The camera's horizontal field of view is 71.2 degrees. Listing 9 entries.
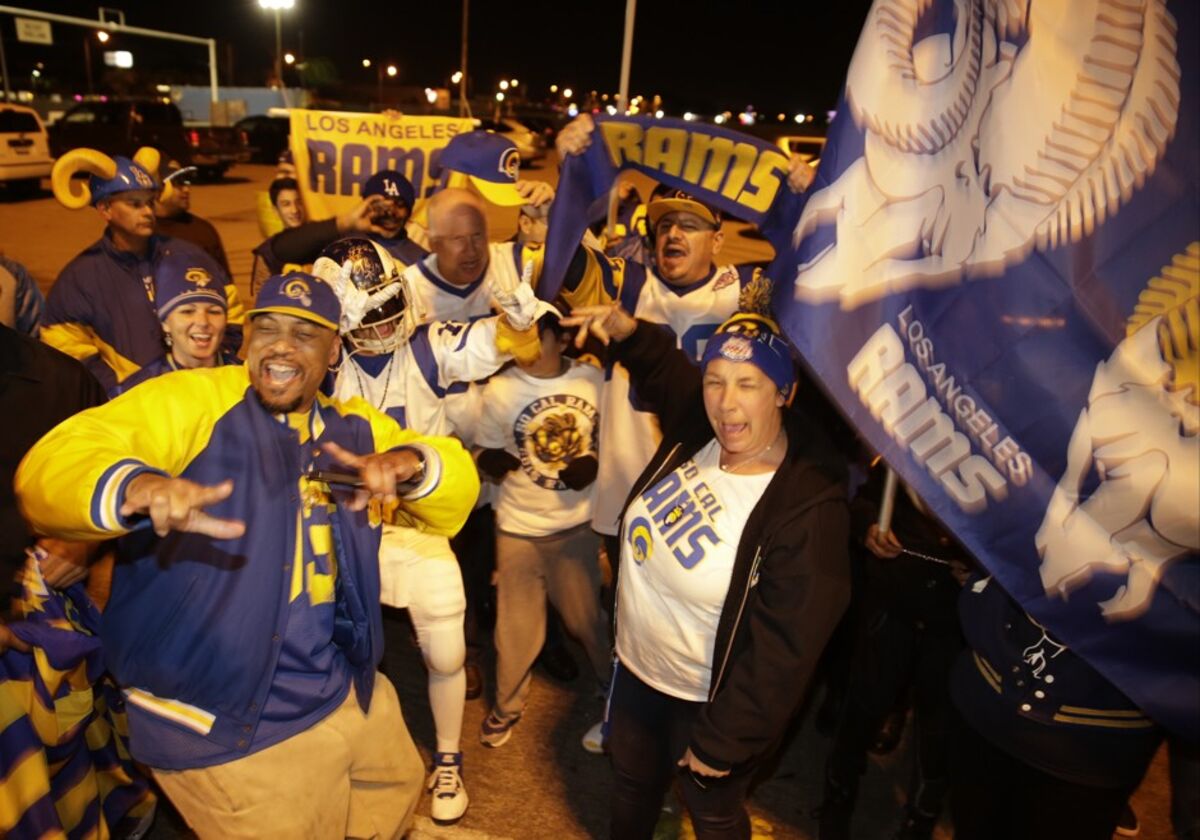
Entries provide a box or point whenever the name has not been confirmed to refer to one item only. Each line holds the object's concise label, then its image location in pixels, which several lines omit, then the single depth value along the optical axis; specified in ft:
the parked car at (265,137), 101.40
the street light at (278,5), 135.23
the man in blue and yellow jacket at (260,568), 7.92
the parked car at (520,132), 97.97
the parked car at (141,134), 73.72
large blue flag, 6.66
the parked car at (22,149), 61.62
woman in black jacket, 8.59
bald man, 14.92
